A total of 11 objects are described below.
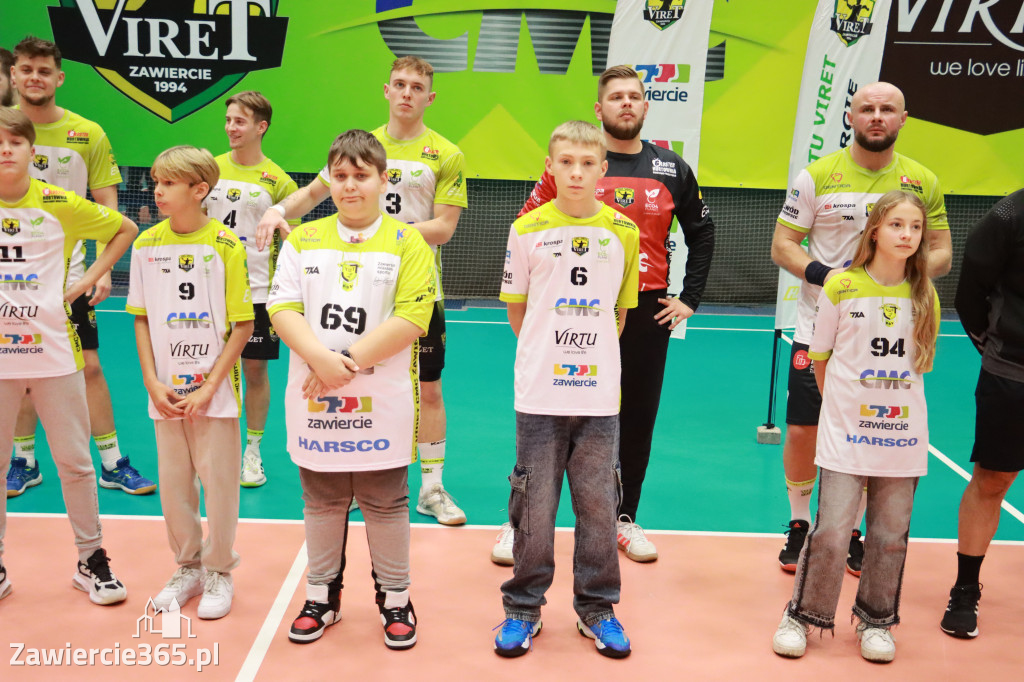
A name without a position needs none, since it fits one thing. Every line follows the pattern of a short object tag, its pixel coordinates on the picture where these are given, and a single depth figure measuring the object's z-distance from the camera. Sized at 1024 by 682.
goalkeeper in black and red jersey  3.99
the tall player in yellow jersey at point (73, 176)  4.50
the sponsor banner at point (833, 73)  5.92
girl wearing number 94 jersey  3.34
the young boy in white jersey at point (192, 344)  3.49
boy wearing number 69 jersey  3.17
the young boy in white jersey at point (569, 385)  3.34
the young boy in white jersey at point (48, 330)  3.49
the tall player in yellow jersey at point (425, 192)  4.45
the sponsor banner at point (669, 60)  6.12
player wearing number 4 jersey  5.07
